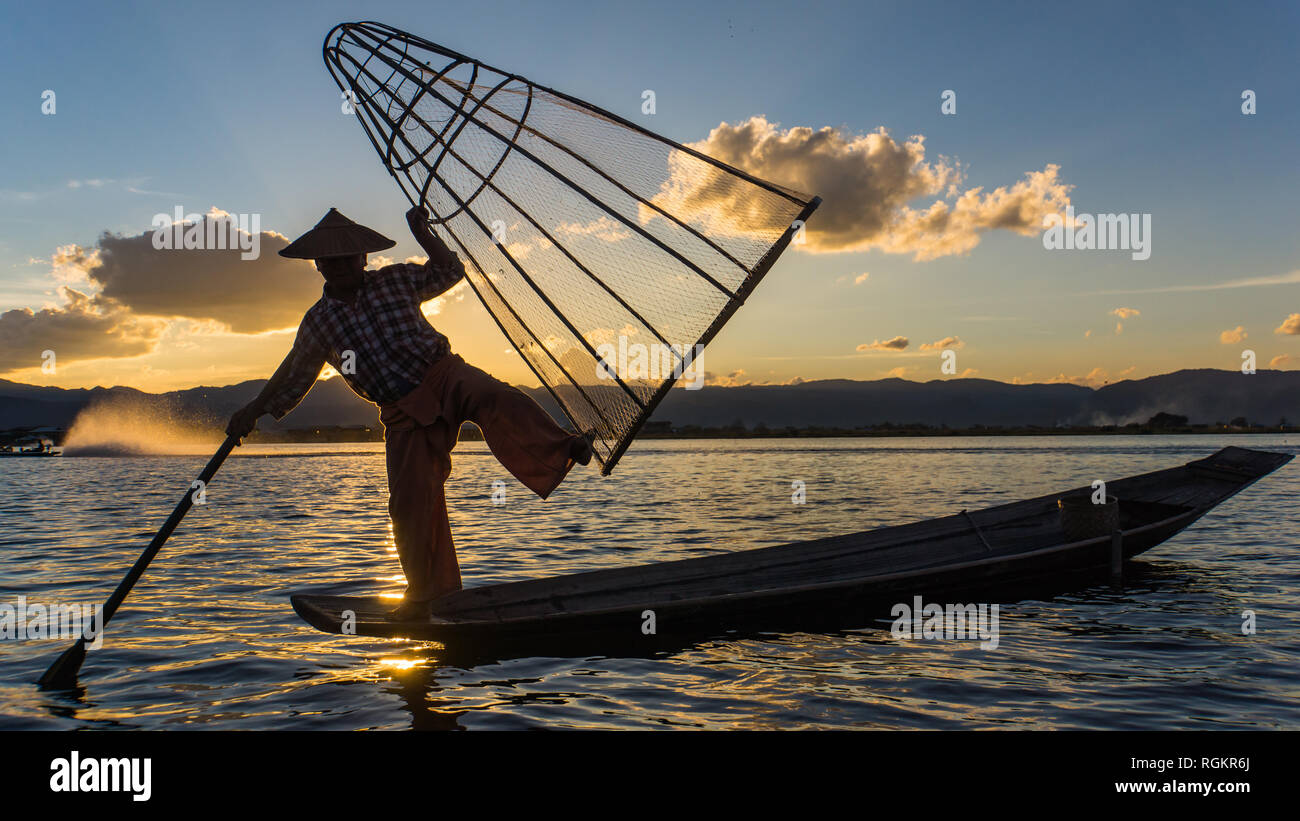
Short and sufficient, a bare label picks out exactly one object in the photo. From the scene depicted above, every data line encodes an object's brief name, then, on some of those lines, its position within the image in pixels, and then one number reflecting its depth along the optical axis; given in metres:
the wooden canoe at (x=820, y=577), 5.64
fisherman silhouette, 4.67
